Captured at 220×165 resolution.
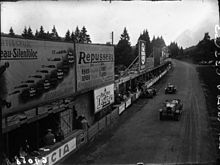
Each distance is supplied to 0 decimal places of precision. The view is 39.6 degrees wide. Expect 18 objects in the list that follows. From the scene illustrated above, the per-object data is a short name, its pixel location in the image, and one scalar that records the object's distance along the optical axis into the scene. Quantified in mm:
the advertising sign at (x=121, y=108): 26691
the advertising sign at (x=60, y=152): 13169
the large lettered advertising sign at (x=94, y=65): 18891
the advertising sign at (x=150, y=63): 46000
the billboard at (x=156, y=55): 50653
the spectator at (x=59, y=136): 15060
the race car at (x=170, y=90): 40094
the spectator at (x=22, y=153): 12822
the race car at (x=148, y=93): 36281
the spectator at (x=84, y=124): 17891
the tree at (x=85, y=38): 43344
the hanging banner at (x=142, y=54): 35094
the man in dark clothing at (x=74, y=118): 18922
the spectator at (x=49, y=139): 14320
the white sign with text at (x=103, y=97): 21547
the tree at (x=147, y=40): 56375
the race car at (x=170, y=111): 24542
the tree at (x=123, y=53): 55219
